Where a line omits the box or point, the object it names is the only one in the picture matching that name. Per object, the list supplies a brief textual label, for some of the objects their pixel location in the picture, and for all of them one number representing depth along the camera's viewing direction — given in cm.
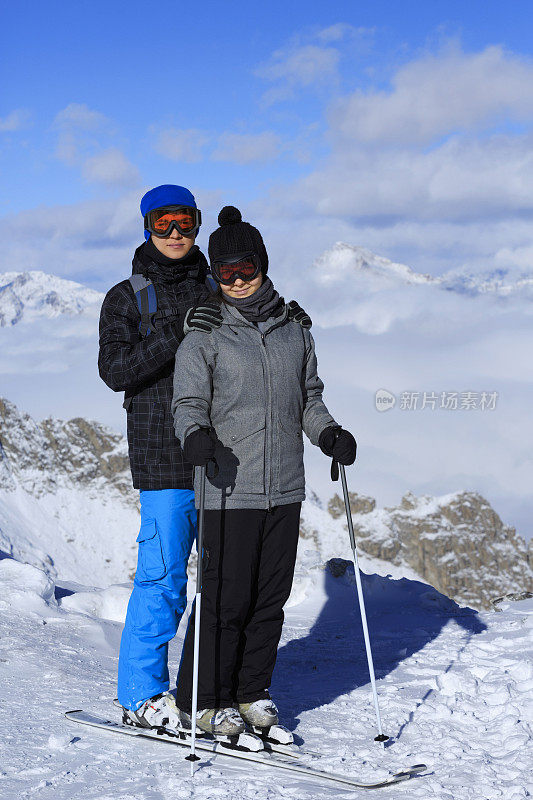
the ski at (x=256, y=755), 410
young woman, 445
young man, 479
